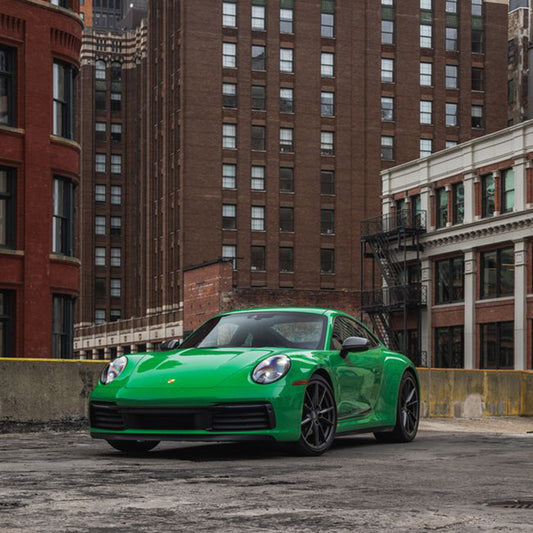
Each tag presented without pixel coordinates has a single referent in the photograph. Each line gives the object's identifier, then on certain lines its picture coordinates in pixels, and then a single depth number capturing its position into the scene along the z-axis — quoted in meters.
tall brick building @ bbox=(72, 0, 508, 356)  82.19
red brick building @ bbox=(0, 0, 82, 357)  30.41
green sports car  9.99
